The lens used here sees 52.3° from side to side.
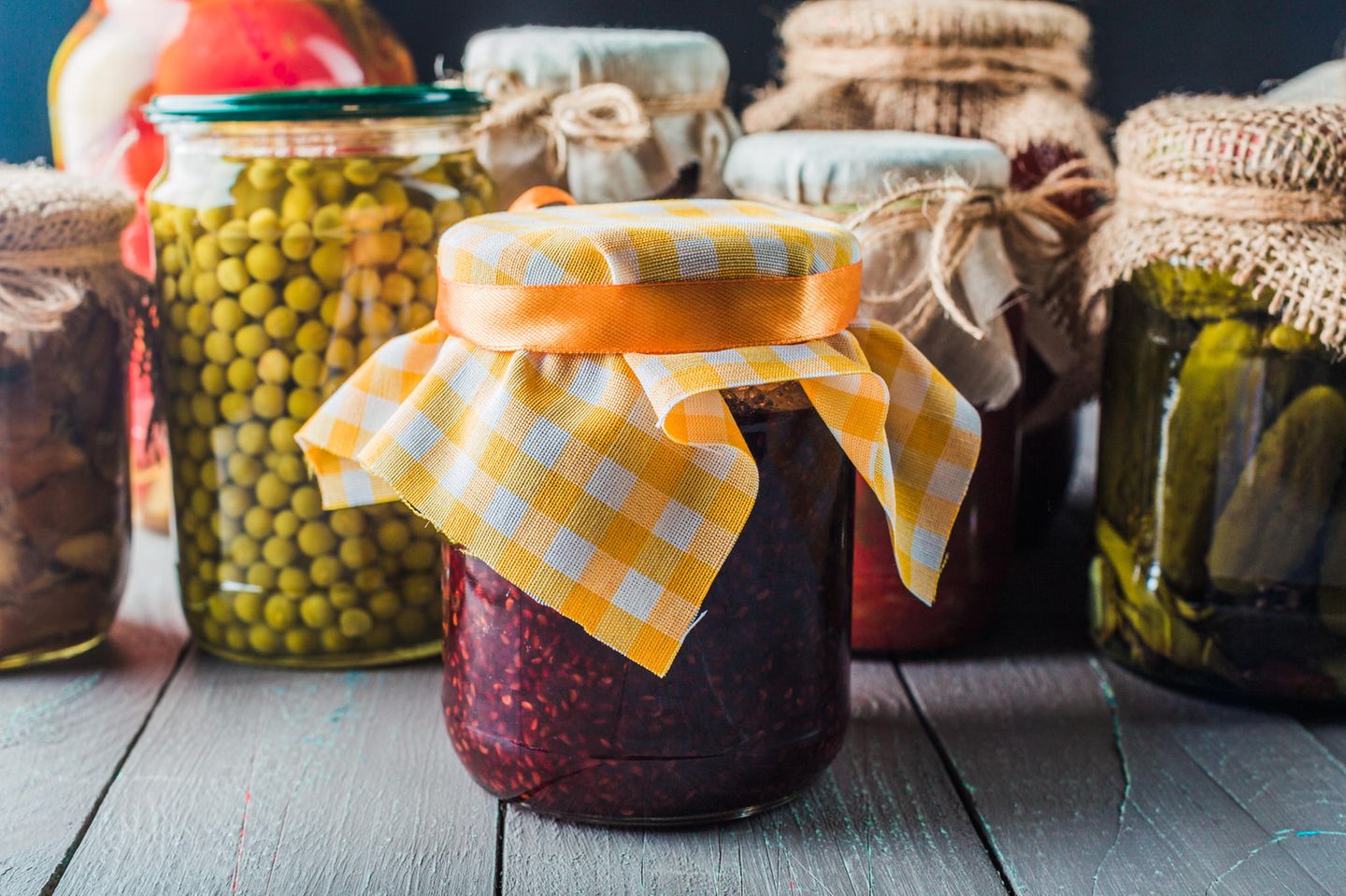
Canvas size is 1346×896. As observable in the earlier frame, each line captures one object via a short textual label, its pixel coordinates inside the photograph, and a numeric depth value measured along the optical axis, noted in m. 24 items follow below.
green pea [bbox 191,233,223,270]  0.74
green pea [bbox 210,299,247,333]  0.74
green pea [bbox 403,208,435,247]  0.74
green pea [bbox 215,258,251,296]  0.73
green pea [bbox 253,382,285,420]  0.75
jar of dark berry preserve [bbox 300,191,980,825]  0.55
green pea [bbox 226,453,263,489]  0.76
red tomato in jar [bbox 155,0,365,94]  0.89
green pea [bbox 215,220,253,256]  0.73
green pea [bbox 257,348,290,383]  0.75
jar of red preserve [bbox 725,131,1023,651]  0.74
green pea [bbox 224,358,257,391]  0.75
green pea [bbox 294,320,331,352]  0.74
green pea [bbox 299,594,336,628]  0.77
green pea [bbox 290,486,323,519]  0.76
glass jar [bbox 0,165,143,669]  0.75
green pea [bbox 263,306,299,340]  0.74
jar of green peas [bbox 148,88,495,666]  0.73
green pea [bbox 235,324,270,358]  0.74
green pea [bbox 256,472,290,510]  0.76
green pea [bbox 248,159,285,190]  0.73
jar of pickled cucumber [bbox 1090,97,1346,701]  0.69
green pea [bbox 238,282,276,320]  0.74
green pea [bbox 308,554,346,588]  0.77
